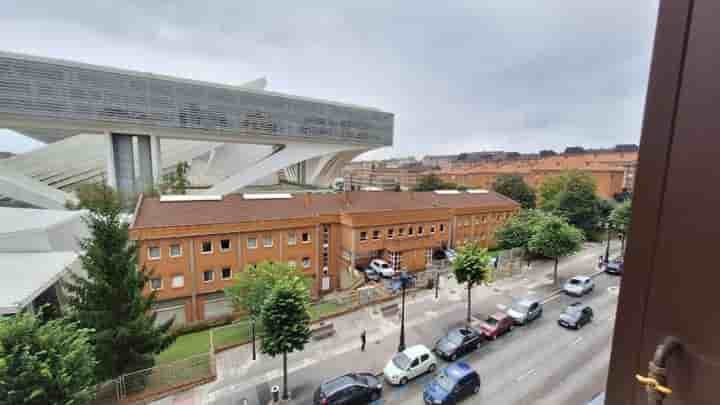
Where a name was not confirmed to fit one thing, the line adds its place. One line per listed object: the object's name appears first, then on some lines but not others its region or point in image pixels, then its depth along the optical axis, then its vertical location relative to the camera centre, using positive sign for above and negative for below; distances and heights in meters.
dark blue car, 11.12 -8.45
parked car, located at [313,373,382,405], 10.98 -8.59
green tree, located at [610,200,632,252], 25.92 -3.96
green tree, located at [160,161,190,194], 43.31 -2.50
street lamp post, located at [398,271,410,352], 14.89 -8.86
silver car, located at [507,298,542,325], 16.88 -8.21
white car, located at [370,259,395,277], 24.09 -8.19
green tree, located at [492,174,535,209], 51.78 -3.13
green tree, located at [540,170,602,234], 37.31 -3.93
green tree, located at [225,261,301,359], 15.30 -6.37
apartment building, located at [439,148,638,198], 53.25 +1.24
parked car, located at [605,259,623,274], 24.72 -7.95
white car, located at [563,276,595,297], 20.56 -8.05
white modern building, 36.94 +6.62
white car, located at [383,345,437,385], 12.65 -8.70
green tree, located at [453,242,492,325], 16.83 -5.51
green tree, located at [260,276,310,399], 11.88 -6.36
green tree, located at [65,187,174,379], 11.94 -5.74
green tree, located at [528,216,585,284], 22.80 -5.17
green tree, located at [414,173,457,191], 70.69 -3.16
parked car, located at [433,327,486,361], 14.23 -8.62
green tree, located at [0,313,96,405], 7.97 -5.79
